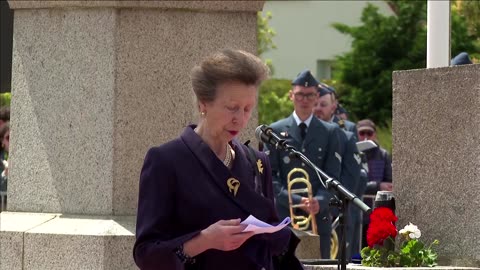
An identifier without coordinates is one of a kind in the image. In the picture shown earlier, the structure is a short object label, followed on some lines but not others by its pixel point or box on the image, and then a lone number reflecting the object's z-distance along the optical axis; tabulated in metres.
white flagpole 9.13
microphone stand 7.19
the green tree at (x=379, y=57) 31.91
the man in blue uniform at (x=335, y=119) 15.93
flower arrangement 8.07
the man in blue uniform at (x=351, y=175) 13.73
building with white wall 47.94
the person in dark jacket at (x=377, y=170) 16.70
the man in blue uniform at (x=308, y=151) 13.07
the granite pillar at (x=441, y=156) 8.01
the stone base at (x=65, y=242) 8.27
